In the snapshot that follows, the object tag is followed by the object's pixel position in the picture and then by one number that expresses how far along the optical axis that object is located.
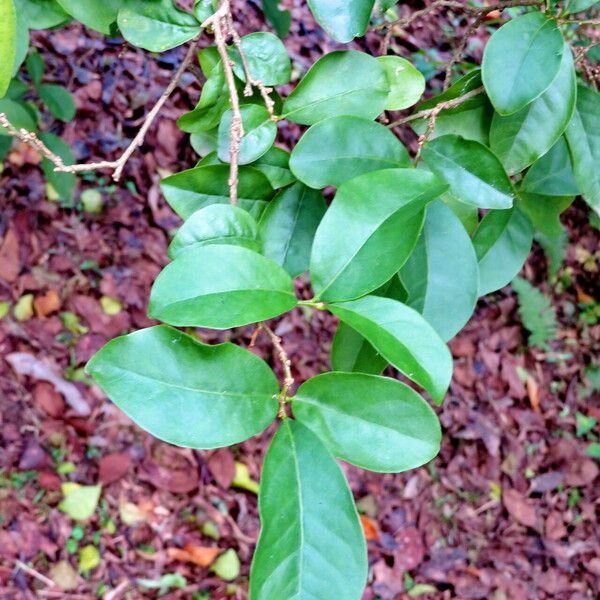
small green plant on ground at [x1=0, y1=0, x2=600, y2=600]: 0.67
